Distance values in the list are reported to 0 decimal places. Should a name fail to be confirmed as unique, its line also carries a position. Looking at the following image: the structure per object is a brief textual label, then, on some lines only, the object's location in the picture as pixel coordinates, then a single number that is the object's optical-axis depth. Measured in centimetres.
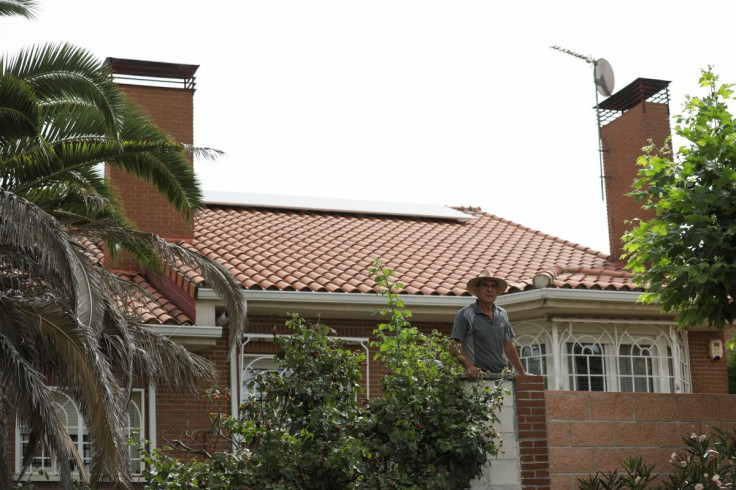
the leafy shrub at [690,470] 905
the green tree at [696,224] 919
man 956
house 1364
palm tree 927
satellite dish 1908
